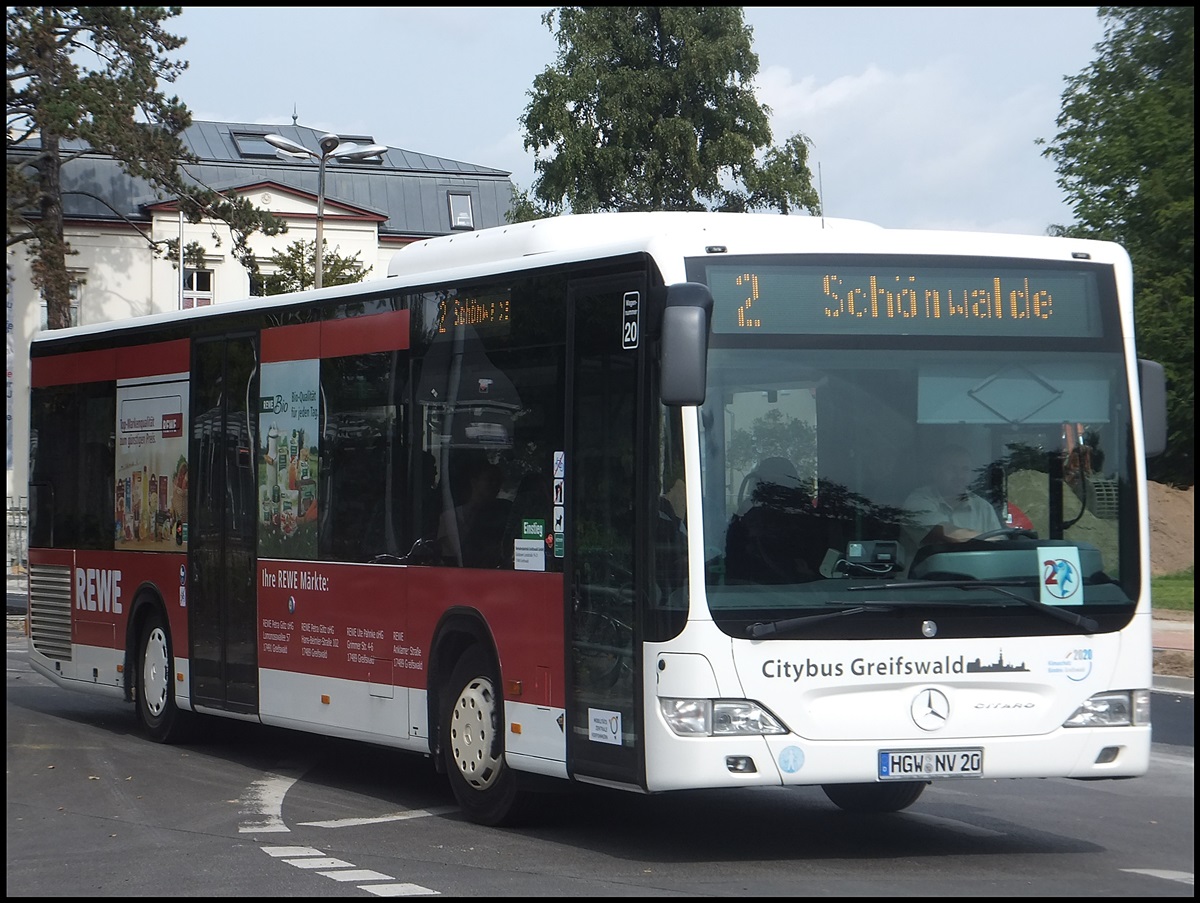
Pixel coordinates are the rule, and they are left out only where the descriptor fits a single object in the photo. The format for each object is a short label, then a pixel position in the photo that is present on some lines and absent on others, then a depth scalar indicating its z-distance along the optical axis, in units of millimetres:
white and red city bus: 8719
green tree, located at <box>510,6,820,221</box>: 51000
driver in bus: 8883
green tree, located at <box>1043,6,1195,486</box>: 35531
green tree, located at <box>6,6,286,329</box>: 32875
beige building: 57281
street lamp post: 30141
